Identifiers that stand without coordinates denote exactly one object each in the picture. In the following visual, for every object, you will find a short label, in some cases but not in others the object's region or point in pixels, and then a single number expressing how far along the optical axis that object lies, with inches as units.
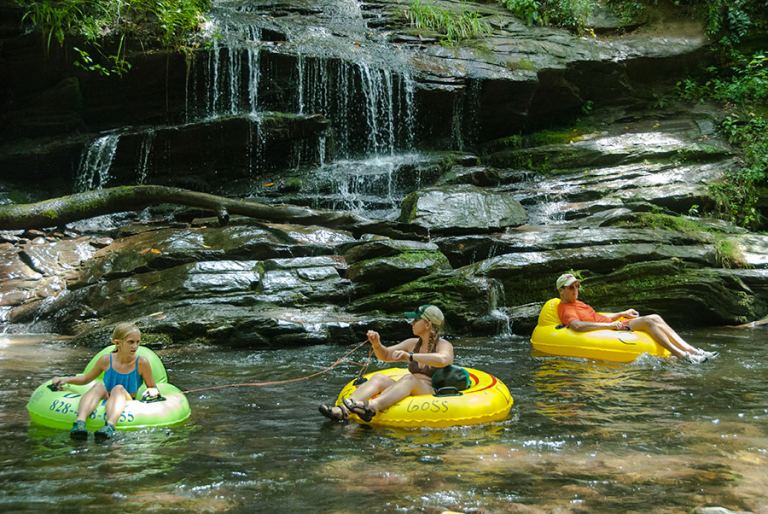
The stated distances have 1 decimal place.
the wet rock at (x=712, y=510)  112.7
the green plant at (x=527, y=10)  653.3
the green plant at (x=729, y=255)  396.2
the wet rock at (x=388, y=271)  365.1
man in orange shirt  283.1
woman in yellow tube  190.5
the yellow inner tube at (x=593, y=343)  284.4
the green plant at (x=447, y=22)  606.2
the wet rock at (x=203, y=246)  375.2
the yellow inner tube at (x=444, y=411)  187.8
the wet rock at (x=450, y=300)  355.3
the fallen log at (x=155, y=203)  417.7
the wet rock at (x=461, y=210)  430.6
